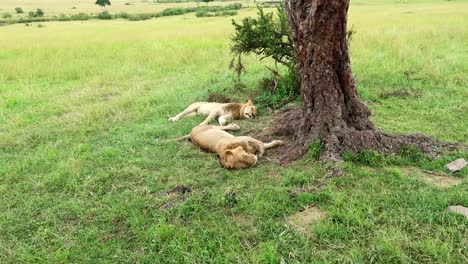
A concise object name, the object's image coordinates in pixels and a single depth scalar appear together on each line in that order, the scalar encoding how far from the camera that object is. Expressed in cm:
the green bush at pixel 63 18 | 5044
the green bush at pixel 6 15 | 5282
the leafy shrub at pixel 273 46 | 996
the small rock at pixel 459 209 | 453
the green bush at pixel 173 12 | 5355
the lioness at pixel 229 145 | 618
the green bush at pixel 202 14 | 4600
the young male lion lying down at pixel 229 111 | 883
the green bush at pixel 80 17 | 5053
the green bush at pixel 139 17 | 4843
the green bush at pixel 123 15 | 5174
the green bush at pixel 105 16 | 5114
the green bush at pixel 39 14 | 5497
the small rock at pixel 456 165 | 563
